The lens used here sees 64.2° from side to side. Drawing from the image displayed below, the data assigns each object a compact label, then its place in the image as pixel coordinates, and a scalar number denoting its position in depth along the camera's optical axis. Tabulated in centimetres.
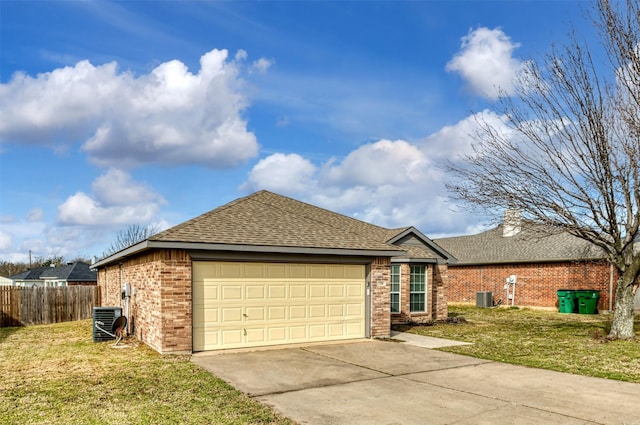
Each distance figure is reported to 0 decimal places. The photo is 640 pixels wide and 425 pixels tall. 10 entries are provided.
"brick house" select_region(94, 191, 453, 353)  1177
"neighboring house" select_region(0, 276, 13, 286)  3926
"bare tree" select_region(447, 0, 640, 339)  1416
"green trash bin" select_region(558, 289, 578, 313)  2450
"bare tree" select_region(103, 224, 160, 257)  5569
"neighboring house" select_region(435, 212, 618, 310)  2484
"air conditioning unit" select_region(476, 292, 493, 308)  2795
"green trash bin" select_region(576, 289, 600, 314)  2380
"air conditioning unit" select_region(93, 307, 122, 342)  1428
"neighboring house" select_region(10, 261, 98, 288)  3597
